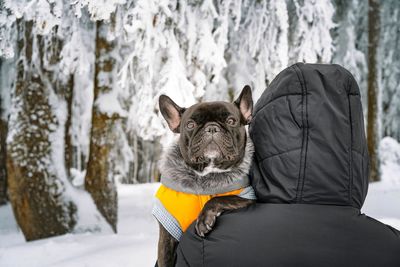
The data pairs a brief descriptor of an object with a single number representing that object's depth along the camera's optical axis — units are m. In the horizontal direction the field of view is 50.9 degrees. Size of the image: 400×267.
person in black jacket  1.77
